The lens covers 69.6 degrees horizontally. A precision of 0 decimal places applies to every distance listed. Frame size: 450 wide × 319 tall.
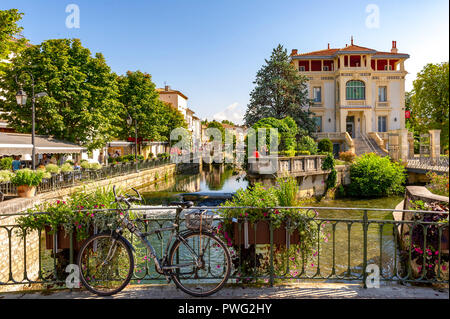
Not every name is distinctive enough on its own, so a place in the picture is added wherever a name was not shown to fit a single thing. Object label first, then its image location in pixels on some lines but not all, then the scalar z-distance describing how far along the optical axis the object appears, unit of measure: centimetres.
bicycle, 374
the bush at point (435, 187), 739
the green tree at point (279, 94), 3553
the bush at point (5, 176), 1245
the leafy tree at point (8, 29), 1519
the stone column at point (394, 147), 2856
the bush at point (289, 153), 2286
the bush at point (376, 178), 2406
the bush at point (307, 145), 2819
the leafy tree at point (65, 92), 2178
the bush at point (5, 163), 1972
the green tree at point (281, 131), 2455
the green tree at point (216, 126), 10039
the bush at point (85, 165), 2198
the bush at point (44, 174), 1250
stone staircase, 3484
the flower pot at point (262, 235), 413
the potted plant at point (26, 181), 1184
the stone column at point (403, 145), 2789
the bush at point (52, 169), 1681
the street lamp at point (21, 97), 1446
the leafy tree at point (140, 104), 3809
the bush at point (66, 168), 1791
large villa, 4009
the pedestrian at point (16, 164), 1856
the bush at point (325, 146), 3295
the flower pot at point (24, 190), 1203
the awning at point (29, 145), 1693
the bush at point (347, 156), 2790
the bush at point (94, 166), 2207
